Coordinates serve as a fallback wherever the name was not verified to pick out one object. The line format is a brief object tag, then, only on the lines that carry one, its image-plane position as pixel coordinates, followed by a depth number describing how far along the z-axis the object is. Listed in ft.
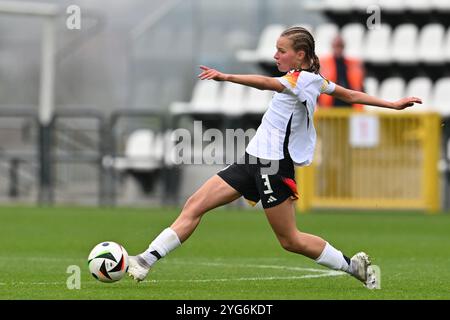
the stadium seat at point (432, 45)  82.28
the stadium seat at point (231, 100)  82.89
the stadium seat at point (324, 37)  80.79
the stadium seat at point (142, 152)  75.56
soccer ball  27.37
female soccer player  27.20
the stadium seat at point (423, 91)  79.05
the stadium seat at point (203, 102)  82.53
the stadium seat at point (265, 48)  82.23
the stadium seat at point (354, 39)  83.05
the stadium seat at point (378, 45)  83.15
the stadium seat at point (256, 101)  82.33
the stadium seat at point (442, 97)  78.89
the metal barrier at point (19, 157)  78.43
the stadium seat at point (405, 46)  82.99
